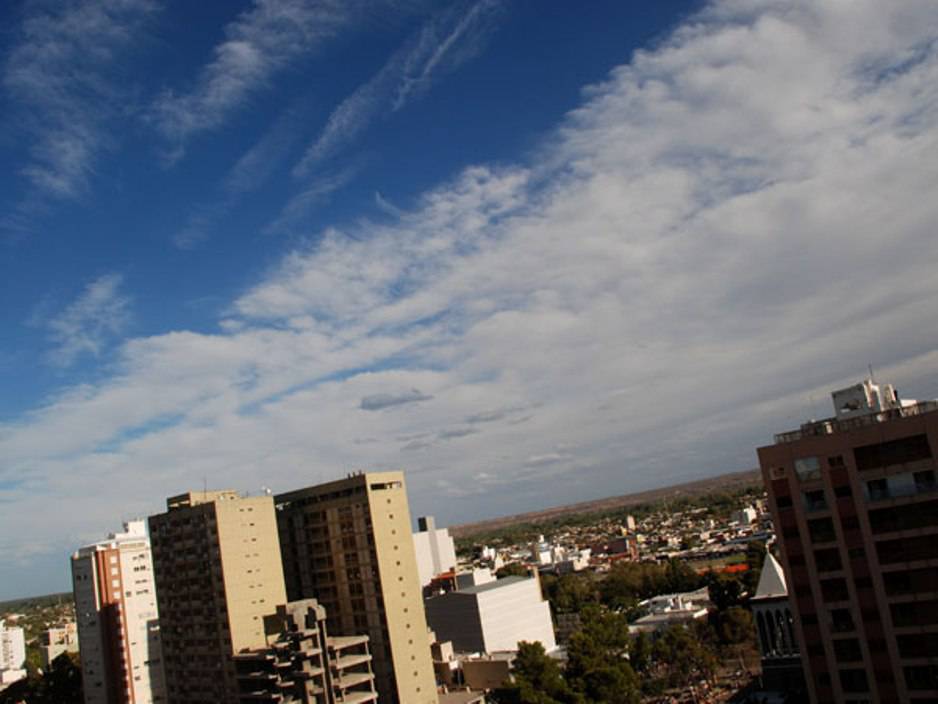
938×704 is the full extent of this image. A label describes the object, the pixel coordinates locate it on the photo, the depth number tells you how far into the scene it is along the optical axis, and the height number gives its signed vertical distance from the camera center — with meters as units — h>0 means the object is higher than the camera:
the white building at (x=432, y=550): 163.88 -10.99
